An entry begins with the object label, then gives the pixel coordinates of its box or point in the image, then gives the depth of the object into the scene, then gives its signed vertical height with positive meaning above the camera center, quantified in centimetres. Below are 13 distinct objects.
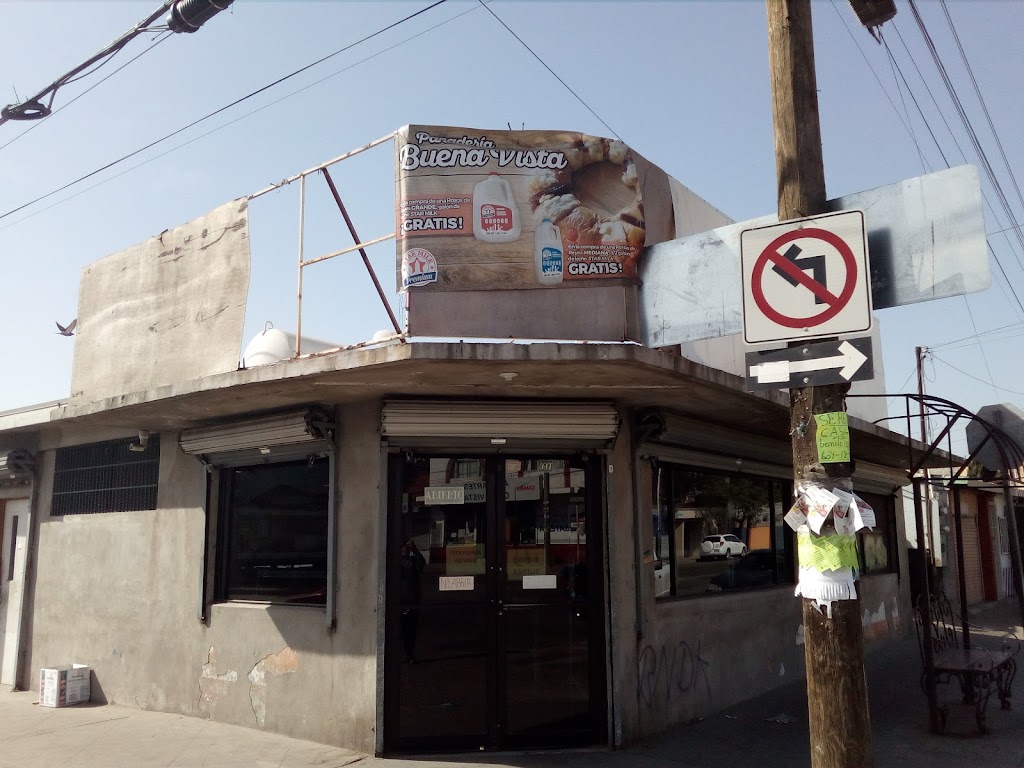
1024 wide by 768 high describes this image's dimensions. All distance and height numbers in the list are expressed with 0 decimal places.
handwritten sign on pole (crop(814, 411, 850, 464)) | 446 +46
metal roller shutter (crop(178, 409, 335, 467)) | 812 +94
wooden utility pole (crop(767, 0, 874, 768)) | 440 +55
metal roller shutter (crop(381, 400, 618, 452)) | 770 +96
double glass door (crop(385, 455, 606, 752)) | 766 -65
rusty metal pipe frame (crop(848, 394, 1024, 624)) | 794 +80
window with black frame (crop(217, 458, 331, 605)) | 847 +3
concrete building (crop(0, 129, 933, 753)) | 765 +4
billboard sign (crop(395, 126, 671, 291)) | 721 +268
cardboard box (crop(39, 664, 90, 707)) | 995 -169
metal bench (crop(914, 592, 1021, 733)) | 851 -139
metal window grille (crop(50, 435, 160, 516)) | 1032 +72
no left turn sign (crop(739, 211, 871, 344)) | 458 +134
